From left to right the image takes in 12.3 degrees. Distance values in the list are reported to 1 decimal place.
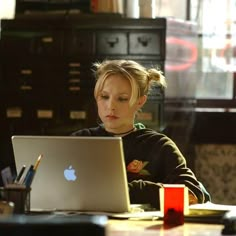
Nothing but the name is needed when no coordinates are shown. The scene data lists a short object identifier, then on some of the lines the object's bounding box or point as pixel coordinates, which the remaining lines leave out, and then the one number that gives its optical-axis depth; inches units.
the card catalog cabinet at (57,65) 265.3
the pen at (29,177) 122.4
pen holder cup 121.3
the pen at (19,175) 126.1
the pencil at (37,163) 125.9
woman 155.2
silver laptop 126.8
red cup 127.5
